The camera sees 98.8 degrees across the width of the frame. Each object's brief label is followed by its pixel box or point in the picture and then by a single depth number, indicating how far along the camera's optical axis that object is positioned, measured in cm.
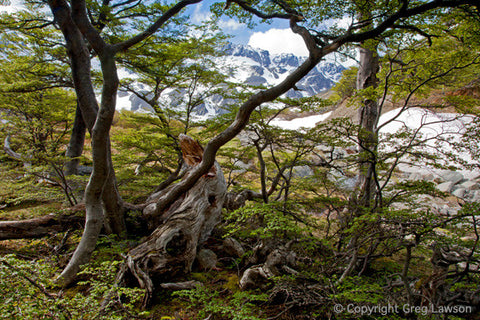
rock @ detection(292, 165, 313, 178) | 1026
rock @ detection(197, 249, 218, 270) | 331
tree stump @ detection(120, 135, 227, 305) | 270
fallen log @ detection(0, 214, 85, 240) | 323
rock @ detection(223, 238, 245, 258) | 359
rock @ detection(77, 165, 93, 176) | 713
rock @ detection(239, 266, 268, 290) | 268
